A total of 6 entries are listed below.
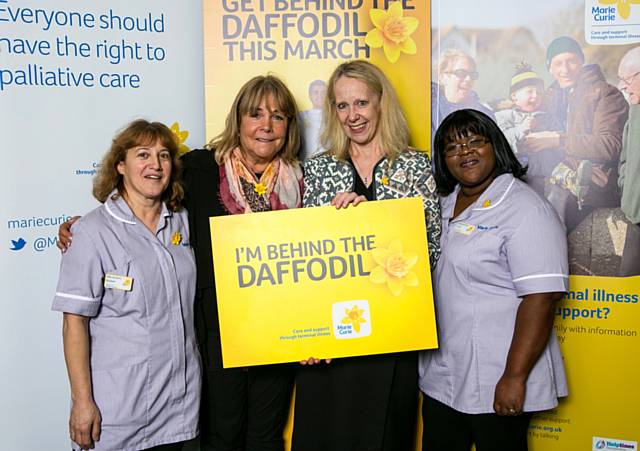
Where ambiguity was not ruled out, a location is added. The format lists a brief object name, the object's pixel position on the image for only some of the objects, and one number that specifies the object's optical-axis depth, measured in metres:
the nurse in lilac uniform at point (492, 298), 1.98
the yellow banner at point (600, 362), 2.70
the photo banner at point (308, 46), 2.81
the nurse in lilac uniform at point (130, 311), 1.97
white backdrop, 2.65
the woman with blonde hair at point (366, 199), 2.29
